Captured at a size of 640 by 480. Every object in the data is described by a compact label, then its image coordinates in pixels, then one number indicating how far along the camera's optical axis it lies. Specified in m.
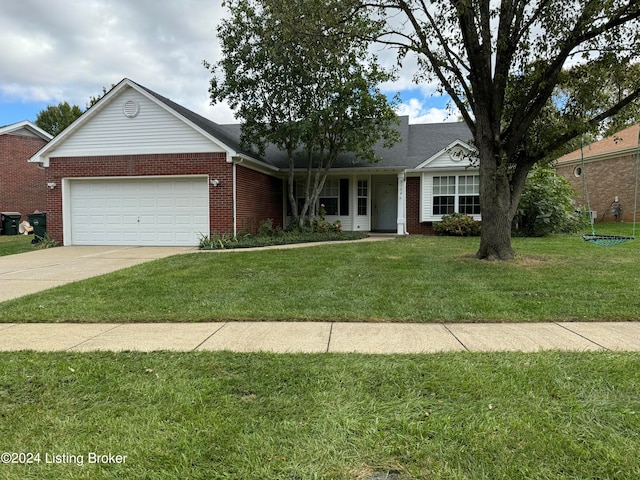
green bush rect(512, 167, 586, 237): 14.34
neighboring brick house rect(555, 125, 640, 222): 20.58
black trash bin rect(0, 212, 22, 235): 19.97
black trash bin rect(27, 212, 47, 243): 14.13
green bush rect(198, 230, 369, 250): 12.15
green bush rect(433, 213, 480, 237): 15.19
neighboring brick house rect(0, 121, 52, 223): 21.16
